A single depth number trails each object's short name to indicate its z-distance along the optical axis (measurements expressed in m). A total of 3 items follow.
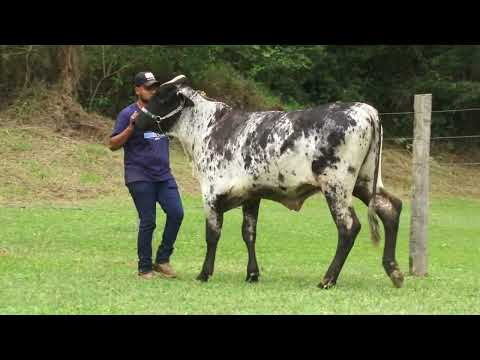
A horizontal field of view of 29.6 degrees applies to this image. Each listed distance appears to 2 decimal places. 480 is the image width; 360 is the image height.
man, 9.98
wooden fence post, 10.73
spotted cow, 8.96
